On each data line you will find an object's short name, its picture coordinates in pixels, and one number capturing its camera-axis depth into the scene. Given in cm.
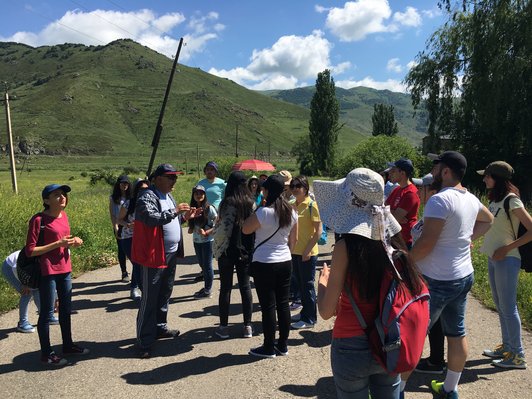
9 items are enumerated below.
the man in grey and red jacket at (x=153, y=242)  433
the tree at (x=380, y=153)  2295
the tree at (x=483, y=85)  1521
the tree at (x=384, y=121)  5972
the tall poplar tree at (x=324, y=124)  5206
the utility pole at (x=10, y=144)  2032
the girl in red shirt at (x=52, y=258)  410
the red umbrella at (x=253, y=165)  1120
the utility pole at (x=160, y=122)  1830
